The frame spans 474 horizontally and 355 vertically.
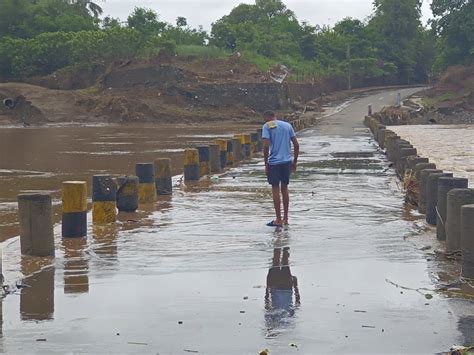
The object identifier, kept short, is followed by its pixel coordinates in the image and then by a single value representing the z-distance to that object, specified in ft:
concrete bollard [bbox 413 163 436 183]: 47.43
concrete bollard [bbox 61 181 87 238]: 37.91
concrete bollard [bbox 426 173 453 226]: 39.99
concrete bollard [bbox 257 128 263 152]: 96.15
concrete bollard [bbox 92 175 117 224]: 42.11
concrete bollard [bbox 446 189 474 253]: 31.78
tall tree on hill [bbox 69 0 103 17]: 359.05
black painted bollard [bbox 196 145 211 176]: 66.69
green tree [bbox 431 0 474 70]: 245.86
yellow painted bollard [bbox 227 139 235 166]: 77.51
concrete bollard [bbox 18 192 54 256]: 33.37
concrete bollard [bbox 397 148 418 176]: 61.99
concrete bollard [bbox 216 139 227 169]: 74.18
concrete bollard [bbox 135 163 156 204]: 49.52
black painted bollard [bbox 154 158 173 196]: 53.72
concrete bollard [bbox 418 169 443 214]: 43.39
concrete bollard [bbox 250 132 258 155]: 92.17
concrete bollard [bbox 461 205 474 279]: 28.68
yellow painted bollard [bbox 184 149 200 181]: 62.80
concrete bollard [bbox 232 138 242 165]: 80.36
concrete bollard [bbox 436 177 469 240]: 35.66
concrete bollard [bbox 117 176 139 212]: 45.73
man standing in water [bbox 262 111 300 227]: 41.68
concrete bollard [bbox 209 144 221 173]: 70.23
